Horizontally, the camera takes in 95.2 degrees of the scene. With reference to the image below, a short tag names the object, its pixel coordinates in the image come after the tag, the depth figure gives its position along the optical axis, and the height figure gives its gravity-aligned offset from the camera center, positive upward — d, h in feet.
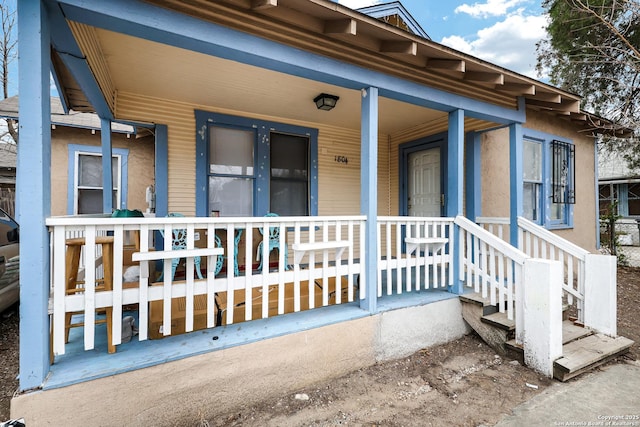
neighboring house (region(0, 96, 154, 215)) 16.24 +3.02
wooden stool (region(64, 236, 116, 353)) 6.20 -1.26
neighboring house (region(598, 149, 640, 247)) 33.71 +2.54
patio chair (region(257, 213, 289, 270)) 12.13 -1.04
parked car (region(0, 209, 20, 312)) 10.29 -1.70
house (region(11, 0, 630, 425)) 5.54 +0.47
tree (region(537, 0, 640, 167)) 18.34 +11.02
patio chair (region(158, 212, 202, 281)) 10.52 -1.06
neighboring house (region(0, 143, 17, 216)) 23.40 +2.92
